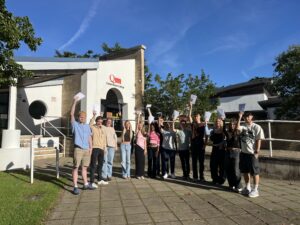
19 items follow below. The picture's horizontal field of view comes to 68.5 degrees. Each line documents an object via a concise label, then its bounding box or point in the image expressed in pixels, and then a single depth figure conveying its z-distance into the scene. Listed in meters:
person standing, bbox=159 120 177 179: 6.15
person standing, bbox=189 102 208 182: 5.77
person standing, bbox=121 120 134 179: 6.17
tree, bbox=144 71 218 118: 13.81
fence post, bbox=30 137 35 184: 5.66
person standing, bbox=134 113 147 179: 6.24
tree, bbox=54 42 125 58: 26.32
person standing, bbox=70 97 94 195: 4.82
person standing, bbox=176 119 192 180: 5.98
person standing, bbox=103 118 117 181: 5.85
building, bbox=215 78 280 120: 19.99
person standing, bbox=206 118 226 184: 5.31
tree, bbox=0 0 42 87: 5.51
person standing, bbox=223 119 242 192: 4.91
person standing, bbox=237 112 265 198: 4.62
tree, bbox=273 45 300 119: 11.69
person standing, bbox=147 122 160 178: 6.22
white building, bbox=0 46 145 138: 11.88
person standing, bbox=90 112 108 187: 5.35
